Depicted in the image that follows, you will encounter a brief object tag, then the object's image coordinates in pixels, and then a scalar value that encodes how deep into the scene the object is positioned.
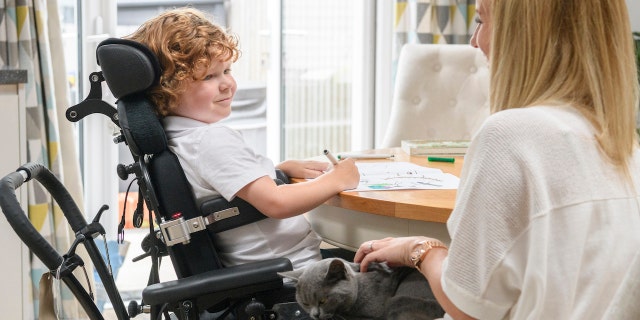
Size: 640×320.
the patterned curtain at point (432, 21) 3.63
